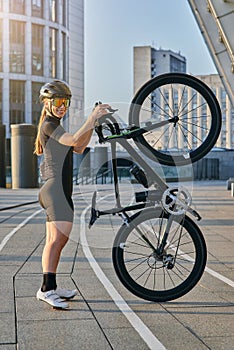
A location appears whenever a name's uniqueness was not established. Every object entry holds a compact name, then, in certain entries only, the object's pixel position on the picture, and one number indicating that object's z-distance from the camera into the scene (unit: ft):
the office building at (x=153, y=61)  336.86
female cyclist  21.83
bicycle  22.20
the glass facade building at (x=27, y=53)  266.98
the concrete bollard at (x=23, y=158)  121.90
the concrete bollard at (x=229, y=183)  127.57
